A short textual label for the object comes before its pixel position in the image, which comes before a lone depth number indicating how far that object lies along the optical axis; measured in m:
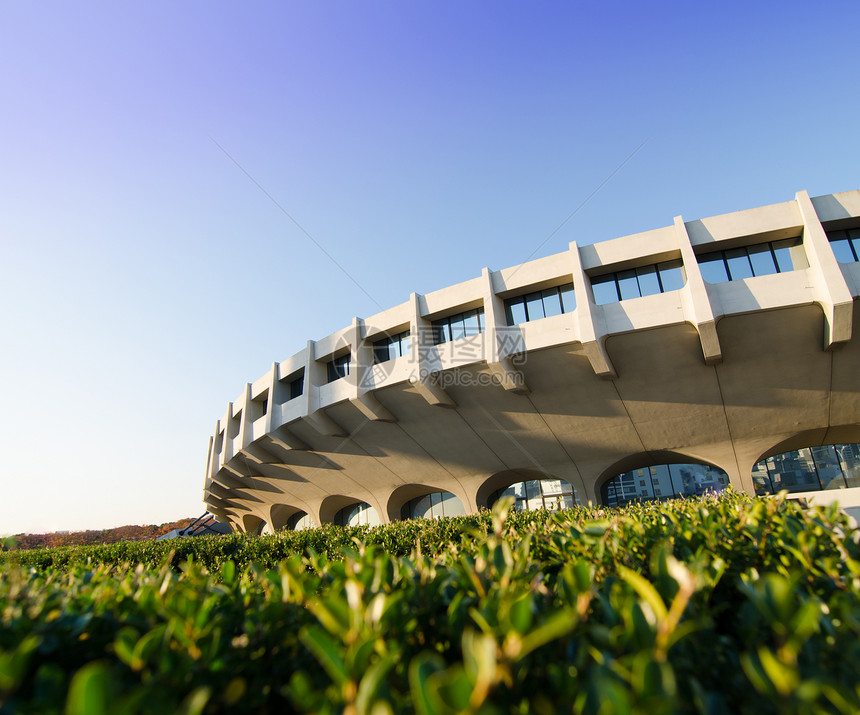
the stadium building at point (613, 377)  13.80
